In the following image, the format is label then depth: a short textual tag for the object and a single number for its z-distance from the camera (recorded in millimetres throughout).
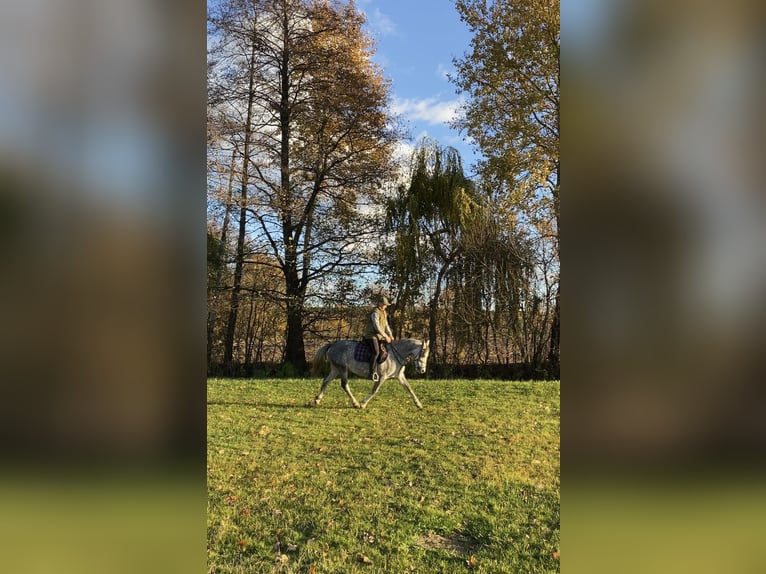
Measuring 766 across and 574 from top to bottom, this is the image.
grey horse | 7234
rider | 7199
